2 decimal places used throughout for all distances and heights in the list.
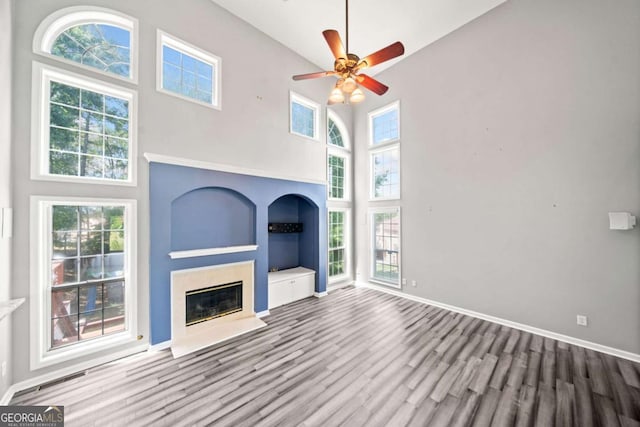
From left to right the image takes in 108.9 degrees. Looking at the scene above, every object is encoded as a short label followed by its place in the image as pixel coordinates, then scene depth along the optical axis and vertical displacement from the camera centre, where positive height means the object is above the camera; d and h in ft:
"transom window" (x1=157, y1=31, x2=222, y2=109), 11.55 +7.95
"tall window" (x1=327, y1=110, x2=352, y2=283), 19.49 +1.68
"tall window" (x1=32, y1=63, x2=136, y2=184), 8.70 +3.75
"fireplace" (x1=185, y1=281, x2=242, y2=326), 11.80 -4.63
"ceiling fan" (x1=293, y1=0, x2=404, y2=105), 8.62 +6.05
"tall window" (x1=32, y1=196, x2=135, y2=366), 8.68 -2.25
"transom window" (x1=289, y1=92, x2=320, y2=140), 16.75 +7.78
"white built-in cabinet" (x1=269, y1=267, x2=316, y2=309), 15.29 -4.80
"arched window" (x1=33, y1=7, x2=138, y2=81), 8.92 +7.62
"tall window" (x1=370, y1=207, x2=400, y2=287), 17.94 -2.32
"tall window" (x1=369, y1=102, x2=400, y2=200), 18.00 +5.35
